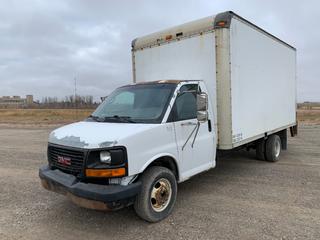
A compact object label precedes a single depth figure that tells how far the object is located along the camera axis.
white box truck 3.87
